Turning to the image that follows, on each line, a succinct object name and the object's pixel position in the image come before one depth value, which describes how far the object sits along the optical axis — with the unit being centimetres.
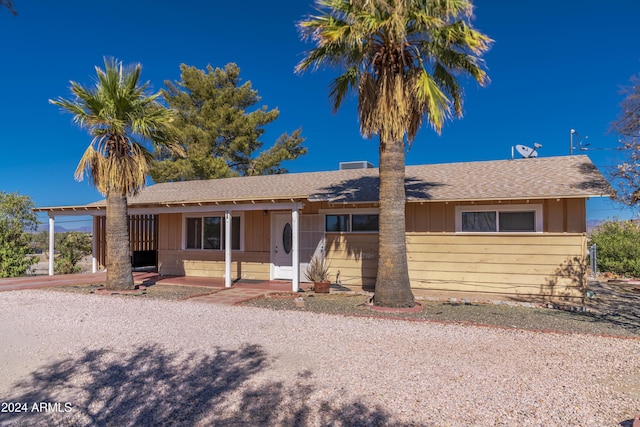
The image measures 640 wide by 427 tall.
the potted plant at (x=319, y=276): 1180
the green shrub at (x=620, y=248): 1539
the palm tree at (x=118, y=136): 1110
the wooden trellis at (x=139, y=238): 1683
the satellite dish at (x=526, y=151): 1488
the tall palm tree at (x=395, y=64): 865
